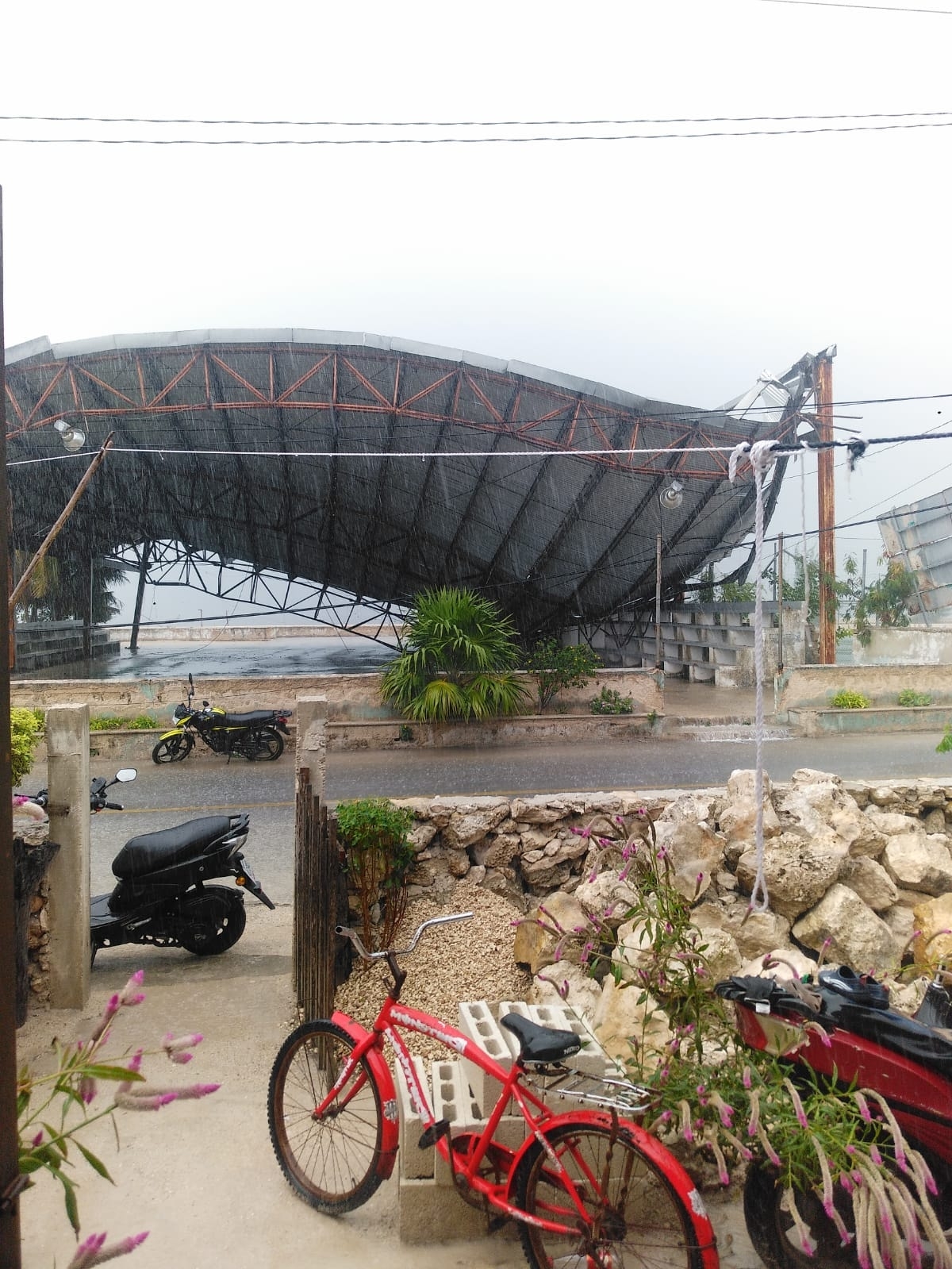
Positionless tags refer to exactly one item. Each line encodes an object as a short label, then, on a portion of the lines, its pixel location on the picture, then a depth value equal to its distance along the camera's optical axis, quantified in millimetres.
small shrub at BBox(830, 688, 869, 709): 13641
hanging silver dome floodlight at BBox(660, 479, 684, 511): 14320
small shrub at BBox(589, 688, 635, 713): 13305
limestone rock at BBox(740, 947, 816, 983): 3459
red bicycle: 2203
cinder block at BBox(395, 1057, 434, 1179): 2635
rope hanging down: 3840
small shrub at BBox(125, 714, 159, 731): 11938
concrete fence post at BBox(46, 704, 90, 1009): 4160
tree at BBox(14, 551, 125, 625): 16656
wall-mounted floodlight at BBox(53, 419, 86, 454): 12586
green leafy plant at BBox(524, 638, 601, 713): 13367
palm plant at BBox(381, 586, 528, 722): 12469
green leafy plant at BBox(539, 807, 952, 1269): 2033
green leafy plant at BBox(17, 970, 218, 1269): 1254
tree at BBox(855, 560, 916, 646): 18125
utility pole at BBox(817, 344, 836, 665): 13203
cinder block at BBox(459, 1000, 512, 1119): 2650
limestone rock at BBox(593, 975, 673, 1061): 3154
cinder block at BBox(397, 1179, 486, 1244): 2604
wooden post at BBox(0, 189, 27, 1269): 1281
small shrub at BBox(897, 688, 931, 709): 13891
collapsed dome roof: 12961
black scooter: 4660
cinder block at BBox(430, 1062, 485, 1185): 2598
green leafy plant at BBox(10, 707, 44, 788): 4605
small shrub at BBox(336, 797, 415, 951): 4508
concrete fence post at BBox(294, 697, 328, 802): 4039
